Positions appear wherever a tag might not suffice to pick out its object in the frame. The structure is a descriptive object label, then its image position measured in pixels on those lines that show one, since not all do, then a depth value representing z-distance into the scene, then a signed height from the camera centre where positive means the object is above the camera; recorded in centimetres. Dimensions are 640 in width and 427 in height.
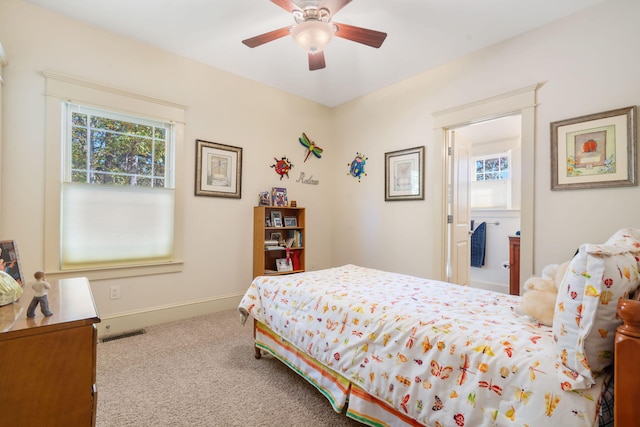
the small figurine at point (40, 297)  100 -30
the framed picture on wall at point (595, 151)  216 +49
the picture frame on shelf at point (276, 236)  381 -31
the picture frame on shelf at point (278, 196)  374 +20
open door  329 +4
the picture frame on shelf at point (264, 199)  370 +16
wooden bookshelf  354 -31
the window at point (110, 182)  246 +26
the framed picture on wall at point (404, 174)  345 +47
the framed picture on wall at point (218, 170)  324 +47
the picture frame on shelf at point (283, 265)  370 -66
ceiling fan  195 +127
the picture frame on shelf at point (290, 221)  393 -12
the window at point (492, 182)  461 +51
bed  89 -54
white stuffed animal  126 -36
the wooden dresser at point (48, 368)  86 -48
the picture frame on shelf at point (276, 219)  376 -9
